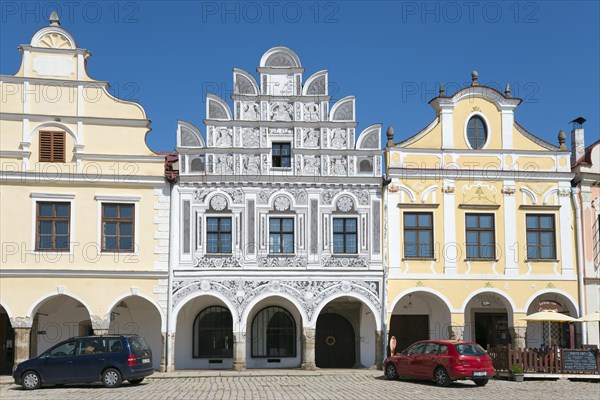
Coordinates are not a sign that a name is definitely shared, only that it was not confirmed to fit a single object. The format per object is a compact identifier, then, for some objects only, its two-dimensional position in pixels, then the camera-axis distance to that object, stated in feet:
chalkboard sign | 95.55
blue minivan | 83.66
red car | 84.23
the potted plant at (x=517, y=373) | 92.89
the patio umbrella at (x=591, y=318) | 100.22
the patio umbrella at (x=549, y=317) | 101.24
